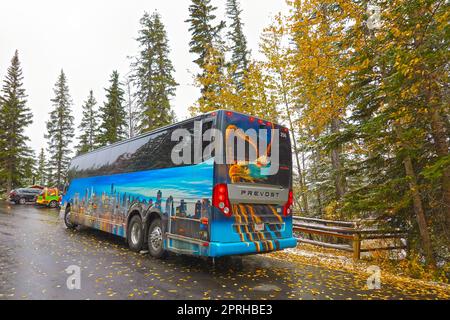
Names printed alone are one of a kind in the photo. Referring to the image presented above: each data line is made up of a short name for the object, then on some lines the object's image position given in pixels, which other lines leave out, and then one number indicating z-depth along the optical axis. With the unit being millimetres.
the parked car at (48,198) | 30750
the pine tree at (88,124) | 45438
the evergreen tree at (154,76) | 27719
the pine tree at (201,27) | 22559
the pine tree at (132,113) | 32125
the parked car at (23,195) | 33125
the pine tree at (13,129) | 40594
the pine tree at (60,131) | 47000
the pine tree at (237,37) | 28844
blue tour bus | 6230
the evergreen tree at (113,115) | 35219
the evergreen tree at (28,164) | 42375
